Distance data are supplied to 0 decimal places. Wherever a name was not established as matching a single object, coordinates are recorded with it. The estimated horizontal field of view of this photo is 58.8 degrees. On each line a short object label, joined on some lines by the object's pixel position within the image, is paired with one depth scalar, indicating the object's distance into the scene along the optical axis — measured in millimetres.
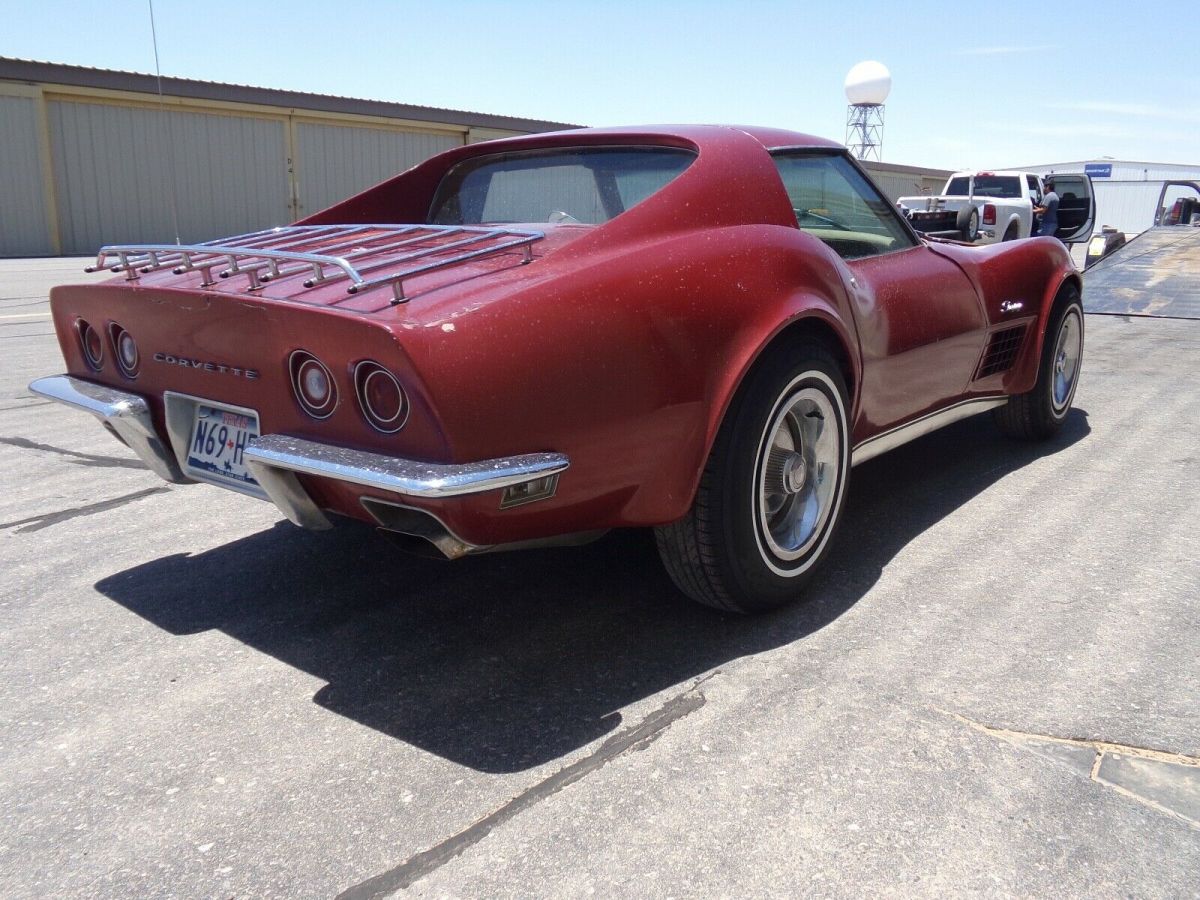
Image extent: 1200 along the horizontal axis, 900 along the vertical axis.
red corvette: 2270
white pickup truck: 15117
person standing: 16184
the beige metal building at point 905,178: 37531
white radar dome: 34406
